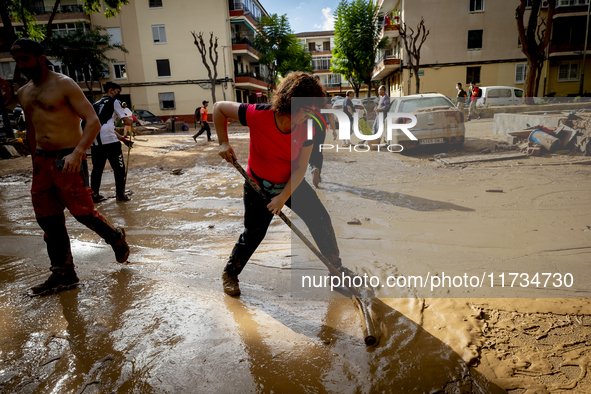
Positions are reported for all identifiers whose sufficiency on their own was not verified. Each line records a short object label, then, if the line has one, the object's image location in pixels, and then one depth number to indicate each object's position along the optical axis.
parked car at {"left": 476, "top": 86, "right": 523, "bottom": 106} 20.28
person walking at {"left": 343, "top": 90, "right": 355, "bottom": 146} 9.45
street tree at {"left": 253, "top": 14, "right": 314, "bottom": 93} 36.91
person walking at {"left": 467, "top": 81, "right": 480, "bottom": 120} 16.25
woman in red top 2.42
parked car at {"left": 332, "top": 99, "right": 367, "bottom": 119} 14.72
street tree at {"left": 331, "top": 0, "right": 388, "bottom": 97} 33.06
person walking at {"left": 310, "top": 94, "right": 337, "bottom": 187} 6.47
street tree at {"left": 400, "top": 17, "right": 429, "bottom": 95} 24.59
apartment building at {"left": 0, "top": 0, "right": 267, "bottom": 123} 30.03
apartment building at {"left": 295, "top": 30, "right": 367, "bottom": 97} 61.97
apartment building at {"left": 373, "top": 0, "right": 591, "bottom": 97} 26.05
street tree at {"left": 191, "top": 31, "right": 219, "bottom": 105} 27.64
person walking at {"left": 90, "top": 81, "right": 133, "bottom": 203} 5.79
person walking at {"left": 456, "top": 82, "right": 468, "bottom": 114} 17.40
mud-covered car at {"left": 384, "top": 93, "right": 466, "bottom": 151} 8.85
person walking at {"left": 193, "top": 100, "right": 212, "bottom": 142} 14.08
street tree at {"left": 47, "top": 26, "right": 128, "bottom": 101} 26.98
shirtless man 2.88
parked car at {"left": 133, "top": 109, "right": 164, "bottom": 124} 24.17
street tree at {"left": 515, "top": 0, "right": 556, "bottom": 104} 12.92
